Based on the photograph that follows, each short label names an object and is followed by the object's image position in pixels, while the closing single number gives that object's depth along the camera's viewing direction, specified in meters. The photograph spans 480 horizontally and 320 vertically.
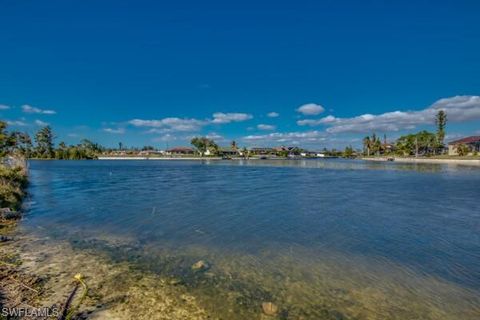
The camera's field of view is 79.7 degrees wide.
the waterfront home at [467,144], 106.98
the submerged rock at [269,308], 6.38
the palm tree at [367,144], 169.00
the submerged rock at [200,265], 8.85
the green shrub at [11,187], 18.80
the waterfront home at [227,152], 192.50
